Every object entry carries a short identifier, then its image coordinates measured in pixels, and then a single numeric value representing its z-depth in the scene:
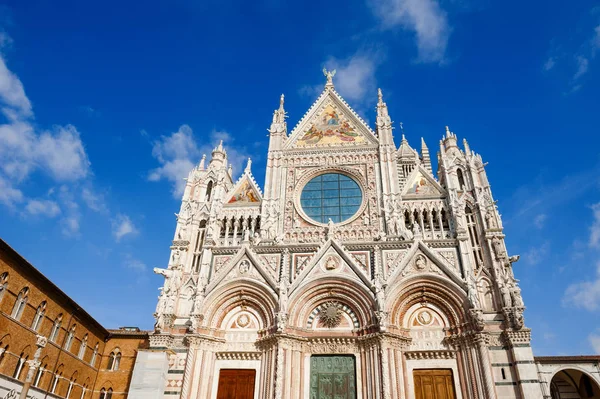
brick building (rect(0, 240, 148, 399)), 14.55
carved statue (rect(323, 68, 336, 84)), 28.85
